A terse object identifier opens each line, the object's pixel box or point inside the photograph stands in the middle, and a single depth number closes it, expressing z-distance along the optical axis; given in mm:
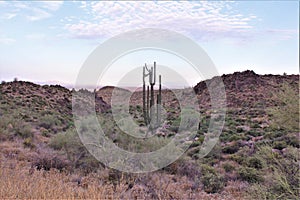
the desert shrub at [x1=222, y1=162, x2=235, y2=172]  13070
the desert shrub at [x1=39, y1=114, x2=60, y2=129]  23938
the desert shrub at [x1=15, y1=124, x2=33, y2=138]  17836
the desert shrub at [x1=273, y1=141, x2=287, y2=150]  15177
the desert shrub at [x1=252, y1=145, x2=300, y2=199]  7840
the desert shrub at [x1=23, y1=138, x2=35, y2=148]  15270
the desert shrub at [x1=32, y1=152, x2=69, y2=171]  11312
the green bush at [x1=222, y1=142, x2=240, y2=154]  16603
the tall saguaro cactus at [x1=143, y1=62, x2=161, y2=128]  23250
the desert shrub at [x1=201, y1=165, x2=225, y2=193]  10352
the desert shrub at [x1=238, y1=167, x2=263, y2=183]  11210
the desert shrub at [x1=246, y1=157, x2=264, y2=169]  13109
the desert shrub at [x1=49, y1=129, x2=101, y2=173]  11680
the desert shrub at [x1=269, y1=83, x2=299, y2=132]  8914
